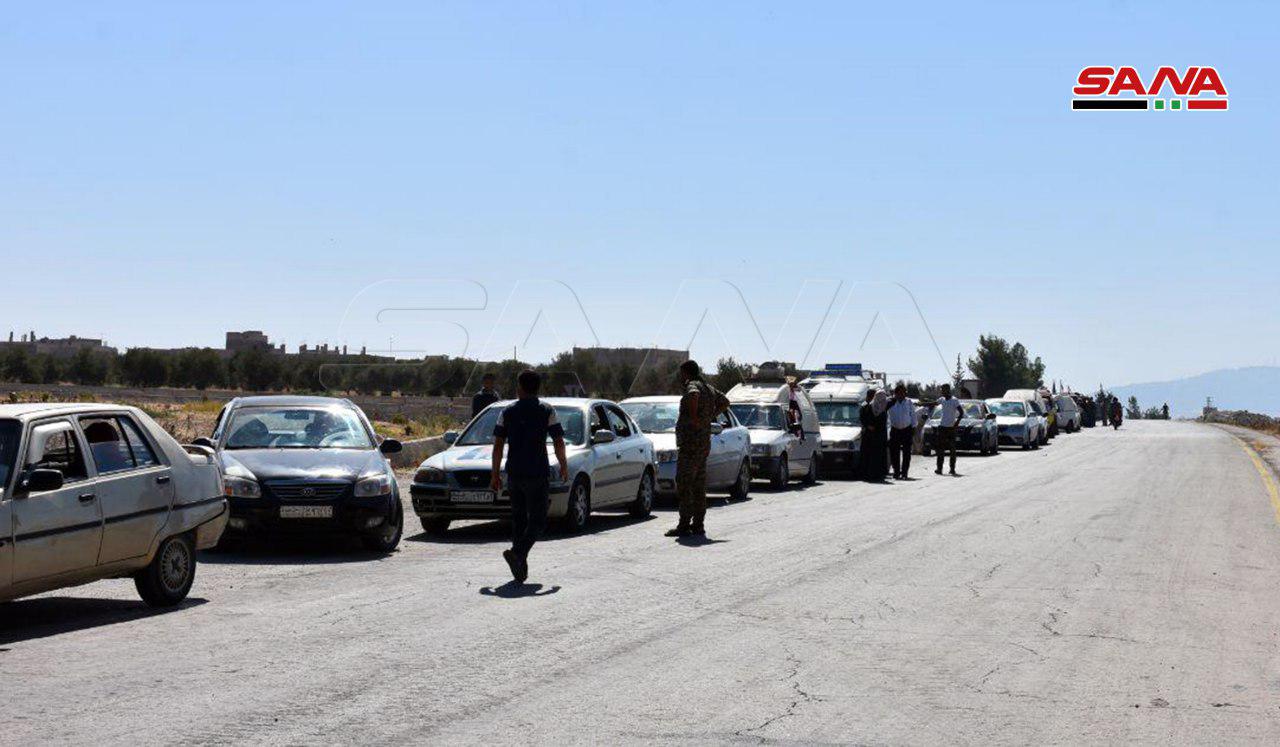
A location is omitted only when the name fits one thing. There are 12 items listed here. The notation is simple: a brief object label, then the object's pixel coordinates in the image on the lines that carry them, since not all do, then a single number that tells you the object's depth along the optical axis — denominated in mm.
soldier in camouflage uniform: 16875
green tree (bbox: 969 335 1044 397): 177250
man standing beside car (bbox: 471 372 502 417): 23344
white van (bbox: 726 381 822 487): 26312
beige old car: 9500
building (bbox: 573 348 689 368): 94875
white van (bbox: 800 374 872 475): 30734
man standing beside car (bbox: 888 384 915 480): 30422
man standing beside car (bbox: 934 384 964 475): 32094
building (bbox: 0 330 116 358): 145475
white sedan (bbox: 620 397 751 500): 22219
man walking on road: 12656
